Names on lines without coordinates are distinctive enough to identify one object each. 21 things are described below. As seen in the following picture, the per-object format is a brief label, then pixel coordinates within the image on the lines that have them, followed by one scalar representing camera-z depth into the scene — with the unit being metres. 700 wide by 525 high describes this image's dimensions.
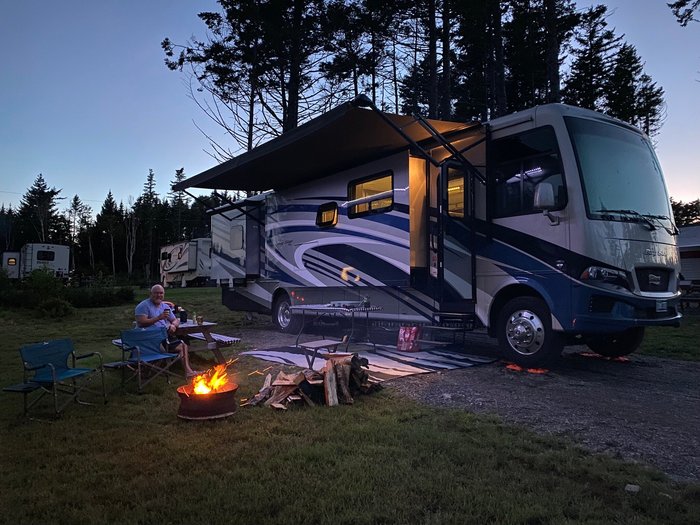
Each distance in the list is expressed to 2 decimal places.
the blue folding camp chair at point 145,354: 5.62
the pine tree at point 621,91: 18.78
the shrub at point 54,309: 15.16
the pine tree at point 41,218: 56.72
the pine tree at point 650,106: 20.92
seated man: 6.39
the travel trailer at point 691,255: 19.53
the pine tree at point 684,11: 11.61
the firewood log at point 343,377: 4.97
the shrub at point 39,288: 16.11
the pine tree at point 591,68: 16.56
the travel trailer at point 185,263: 31.36
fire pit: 4.30
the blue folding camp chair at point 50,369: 4.73
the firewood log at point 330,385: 4.83
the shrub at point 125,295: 19.39
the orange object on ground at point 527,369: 6.43
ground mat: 6.52
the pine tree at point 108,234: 53.91
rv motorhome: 6.00
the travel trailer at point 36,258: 29.61
